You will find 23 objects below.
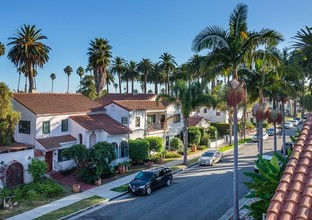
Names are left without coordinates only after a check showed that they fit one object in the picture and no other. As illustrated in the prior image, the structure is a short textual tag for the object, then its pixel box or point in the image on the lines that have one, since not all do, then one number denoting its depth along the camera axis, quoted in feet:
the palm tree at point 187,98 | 114.83
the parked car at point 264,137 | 176.04
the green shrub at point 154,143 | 123.34
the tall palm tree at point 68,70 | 356.38
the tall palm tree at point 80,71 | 350.27
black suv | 79.90
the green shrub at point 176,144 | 140.56
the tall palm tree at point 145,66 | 247.50
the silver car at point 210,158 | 115.03
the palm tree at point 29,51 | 142.31
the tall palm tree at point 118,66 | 239.71
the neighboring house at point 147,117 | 123.54
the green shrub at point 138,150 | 115.75
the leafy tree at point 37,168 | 84.84
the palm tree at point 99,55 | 171.42
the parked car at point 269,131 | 207.97
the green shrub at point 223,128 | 193.47
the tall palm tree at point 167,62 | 240.32
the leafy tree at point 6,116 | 90.43
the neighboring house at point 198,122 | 166.09
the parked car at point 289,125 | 238.00
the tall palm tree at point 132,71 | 247.54
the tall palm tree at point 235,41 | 55.47
